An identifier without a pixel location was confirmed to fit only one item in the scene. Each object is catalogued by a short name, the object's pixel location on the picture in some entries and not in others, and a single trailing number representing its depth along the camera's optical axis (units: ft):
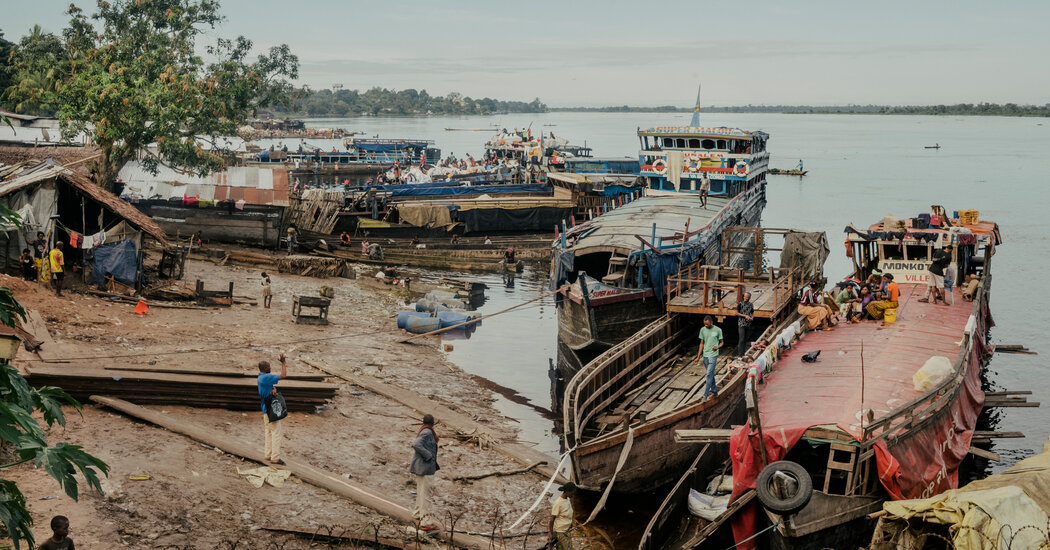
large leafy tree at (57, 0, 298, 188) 107.14
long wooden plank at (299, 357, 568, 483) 56.24
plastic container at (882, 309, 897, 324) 66.54
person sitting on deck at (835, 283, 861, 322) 68.23
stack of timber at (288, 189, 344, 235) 142.10
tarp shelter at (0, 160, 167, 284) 75.92
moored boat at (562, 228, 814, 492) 51.72
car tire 39.73
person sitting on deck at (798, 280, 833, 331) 65.87
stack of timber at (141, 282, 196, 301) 82.33
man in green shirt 55.67
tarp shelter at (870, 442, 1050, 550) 35.47
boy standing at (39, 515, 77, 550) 29.45
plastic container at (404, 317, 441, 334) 91.86
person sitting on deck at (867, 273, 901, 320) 66.74
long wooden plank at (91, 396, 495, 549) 42.83
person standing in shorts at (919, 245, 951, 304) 74.28
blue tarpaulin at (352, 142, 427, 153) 321.19
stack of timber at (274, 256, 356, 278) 117.50
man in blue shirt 43.57
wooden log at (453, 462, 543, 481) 51.88
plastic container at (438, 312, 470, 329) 95.81
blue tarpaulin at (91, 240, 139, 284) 80.59
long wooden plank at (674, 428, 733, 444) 43.91
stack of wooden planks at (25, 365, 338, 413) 49.29
